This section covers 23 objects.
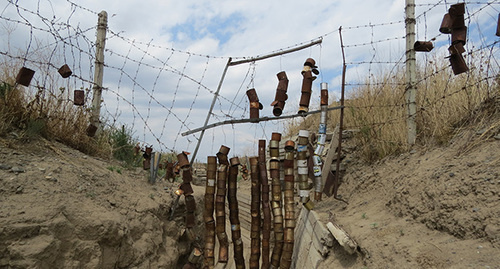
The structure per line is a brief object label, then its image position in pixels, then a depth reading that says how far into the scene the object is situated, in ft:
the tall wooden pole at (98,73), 18.88
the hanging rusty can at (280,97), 14.25
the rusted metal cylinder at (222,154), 14.16
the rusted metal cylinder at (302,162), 14.08
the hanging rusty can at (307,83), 14.45
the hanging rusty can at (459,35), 12.75
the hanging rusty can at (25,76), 13.98
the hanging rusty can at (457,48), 12.74
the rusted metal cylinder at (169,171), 19.42
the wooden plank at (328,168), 20.04
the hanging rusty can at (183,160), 14.23
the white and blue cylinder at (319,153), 15.91
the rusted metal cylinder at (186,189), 14.37
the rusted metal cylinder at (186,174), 14.34
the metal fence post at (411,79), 16.97
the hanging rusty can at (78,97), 16.25
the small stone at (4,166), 11.93
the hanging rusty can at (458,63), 12.90
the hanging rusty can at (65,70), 15.53
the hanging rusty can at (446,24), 12.88
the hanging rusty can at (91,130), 17.47
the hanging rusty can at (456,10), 12.33
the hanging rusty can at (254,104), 14.32
